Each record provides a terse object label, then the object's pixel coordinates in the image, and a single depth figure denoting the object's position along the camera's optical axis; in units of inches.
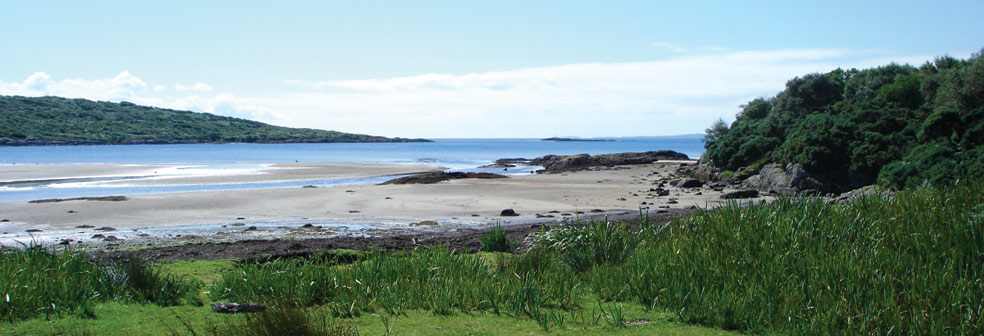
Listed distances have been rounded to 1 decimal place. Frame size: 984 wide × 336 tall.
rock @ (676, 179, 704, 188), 1280.8
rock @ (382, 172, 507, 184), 1546.5
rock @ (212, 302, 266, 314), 266.4
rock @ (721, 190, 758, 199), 1055.7
